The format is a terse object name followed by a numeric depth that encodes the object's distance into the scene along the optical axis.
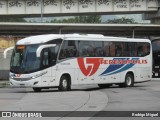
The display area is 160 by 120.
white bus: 26.27
